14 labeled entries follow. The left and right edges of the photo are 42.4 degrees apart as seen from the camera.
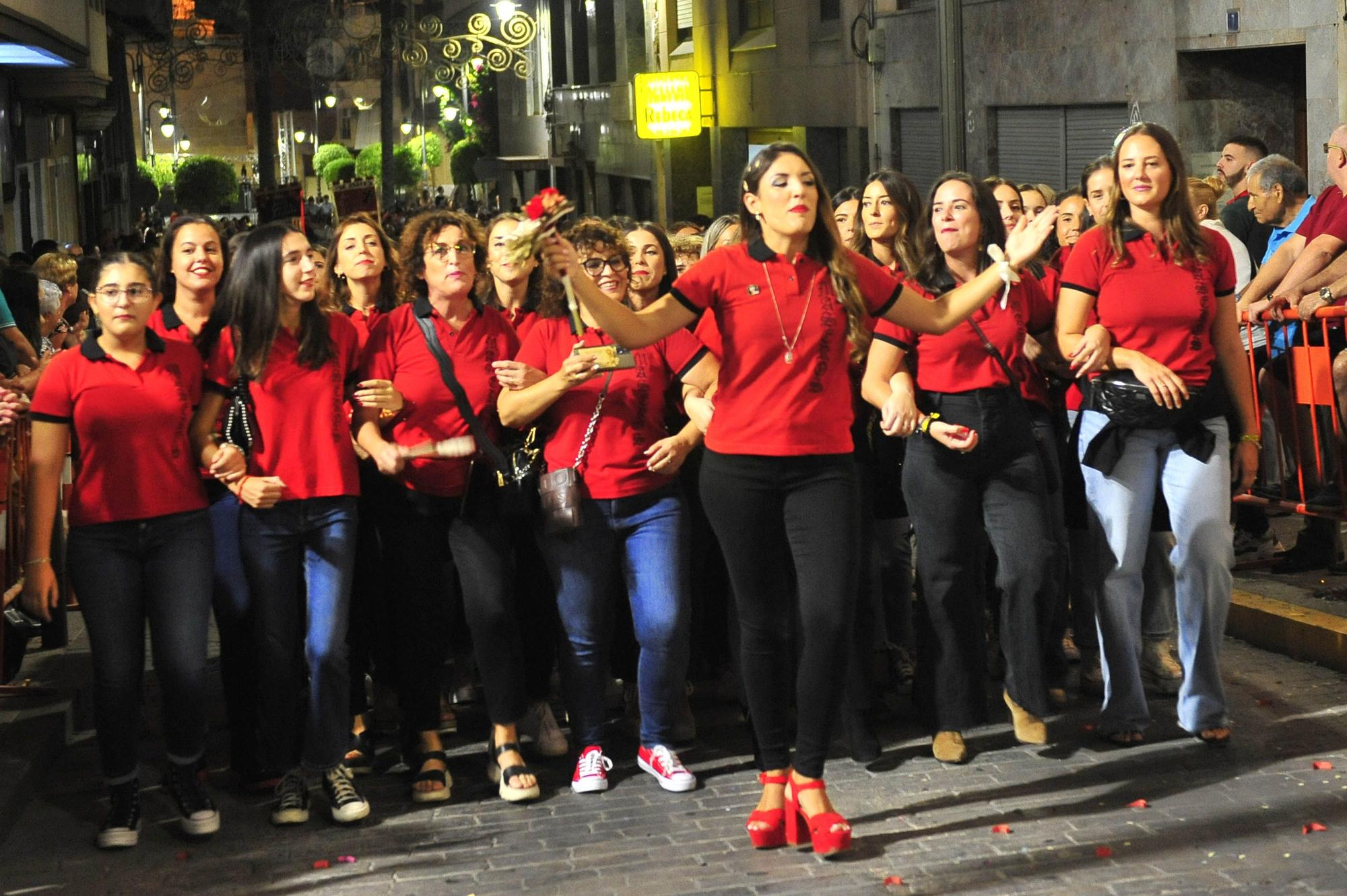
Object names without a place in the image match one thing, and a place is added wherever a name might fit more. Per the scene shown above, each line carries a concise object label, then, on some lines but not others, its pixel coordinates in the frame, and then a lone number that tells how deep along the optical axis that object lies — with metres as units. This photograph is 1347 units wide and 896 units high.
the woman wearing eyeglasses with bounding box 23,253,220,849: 5.96
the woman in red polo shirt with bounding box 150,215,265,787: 6.43
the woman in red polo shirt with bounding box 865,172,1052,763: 6.61
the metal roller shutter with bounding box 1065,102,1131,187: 16.72
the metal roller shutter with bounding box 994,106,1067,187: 18.12
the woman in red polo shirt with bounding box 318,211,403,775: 6.86
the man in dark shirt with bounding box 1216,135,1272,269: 10.66
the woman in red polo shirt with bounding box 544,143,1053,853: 5.61
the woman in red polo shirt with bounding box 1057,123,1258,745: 6.41
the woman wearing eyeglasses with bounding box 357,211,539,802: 6.57
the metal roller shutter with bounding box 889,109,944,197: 21.89
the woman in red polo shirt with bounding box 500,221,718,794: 6.50
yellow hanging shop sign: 31.42
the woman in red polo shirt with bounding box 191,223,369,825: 6.23
